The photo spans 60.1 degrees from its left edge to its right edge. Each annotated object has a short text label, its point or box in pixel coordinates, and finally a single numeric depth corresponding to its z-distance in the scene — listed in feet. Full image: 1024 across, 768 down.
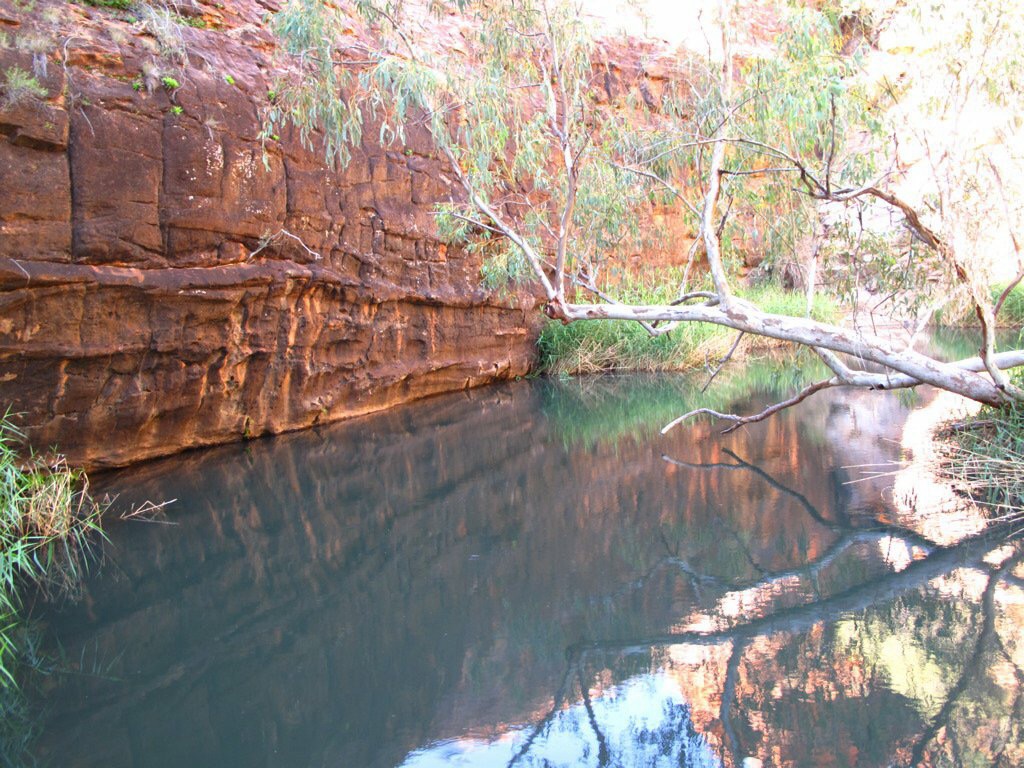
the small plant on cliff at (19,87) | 21.11
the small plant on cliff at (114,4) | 26.45
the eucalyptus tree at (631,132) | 21.48
